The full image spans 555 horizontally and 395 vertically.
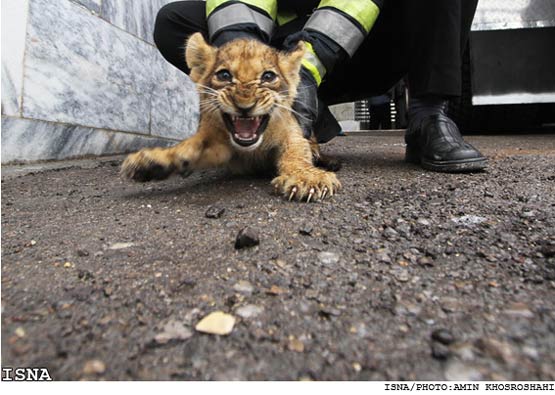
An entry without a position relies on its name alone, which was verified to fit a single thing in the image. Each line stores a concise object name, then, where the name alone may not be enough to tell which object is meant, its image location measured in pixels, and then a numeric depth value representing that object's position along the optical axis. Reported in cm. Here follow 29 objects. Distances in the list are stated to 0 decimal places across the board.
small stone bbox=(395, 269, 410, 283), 24
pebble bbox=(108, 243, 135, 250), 29
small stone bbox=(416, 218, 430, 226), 34
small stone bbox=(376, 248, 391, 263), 26
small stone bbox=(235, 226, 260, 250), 28
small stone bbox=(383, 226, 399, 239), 31
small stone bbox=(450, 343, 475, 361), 17
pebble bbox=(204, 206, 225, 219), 36
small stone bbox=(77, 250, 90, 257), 28
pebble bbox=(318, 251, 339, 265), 26
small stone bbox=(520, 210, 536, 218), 35
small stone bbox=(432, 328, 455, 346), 18
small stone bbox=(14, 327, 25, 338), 18
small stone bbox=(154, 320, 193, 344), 18
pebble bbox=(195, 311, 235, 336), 19
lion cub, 43
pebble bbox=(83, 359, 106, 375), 16
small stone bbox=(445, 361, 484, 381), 16
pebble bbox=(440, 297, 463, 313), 20
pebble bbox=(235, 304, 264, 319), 20
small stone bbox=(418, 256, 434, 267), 26
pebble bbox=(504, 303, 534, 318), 19
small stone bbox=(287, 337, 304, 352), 17
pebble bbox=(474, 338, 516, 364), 16
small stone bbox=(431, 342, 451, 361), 17
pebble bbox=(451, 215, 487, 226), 34
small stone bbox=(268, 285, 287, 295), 22
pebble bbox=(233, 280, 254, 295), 22
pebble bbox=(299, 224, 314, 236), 31
